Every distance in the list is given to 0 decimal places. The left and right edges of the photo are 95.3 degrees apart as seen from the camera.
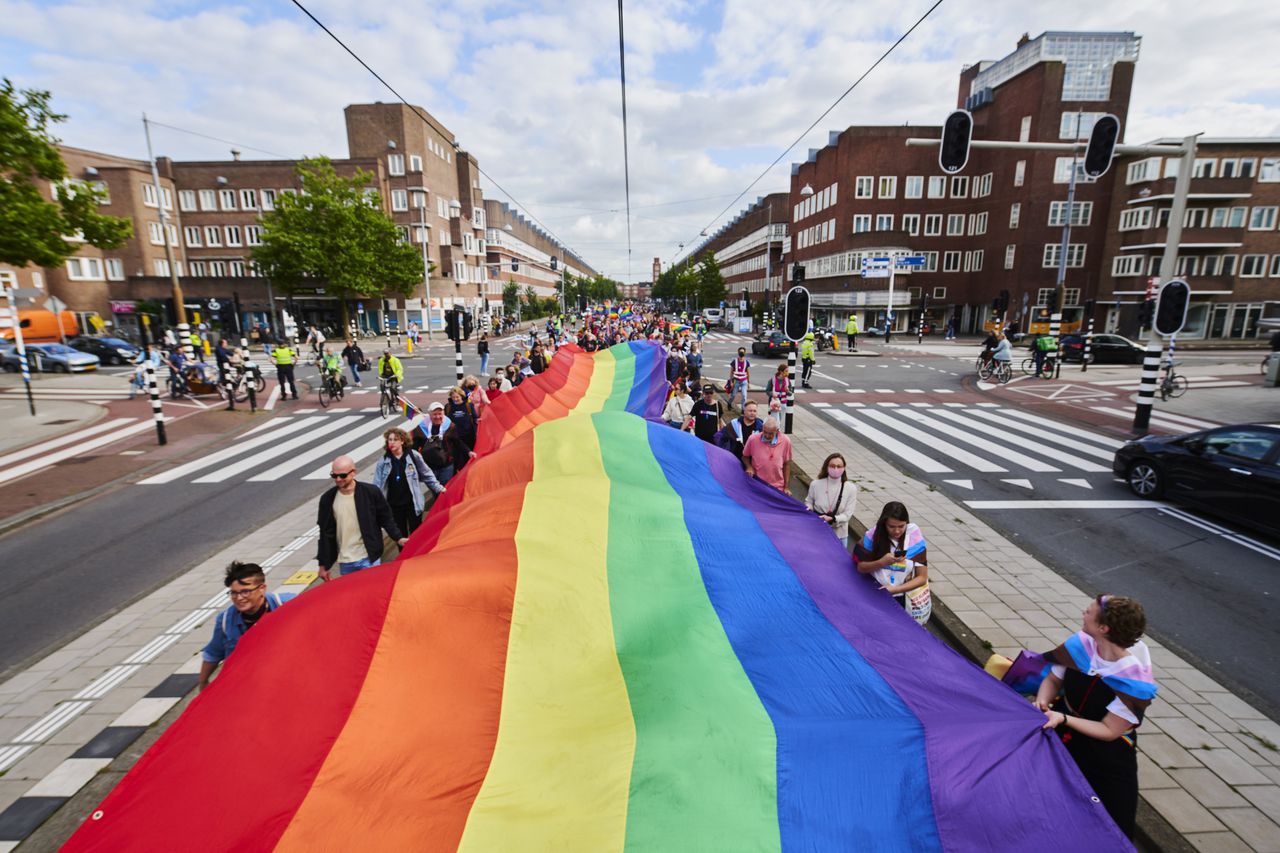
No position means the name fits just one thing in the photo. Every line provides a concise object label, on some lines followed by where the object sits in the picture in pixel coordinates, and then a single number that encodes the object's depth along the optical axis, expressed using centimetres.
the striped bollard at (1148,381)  1452
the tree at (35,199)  1566
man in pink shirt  769
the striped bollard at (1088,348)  2894
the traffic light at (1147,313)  1822
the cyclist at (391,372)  1866
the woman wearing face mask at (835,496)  654
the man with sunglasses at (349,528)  581
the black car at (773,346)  3459
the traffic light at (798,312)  1109
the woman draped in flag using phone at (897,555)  510
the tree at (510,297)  8400
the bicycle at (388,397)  1877
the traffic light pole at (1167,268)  1365
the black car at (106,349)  3219
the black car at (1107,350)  2941
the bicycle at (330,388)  2131
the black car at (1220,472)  852
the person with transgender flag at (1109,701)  341
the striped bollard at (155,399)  1494
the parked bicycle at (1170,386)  1955
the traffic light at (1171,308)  1402
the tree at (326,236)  4444
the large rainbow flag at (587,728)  261
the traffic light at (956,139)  1134
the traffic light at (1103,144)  1093
